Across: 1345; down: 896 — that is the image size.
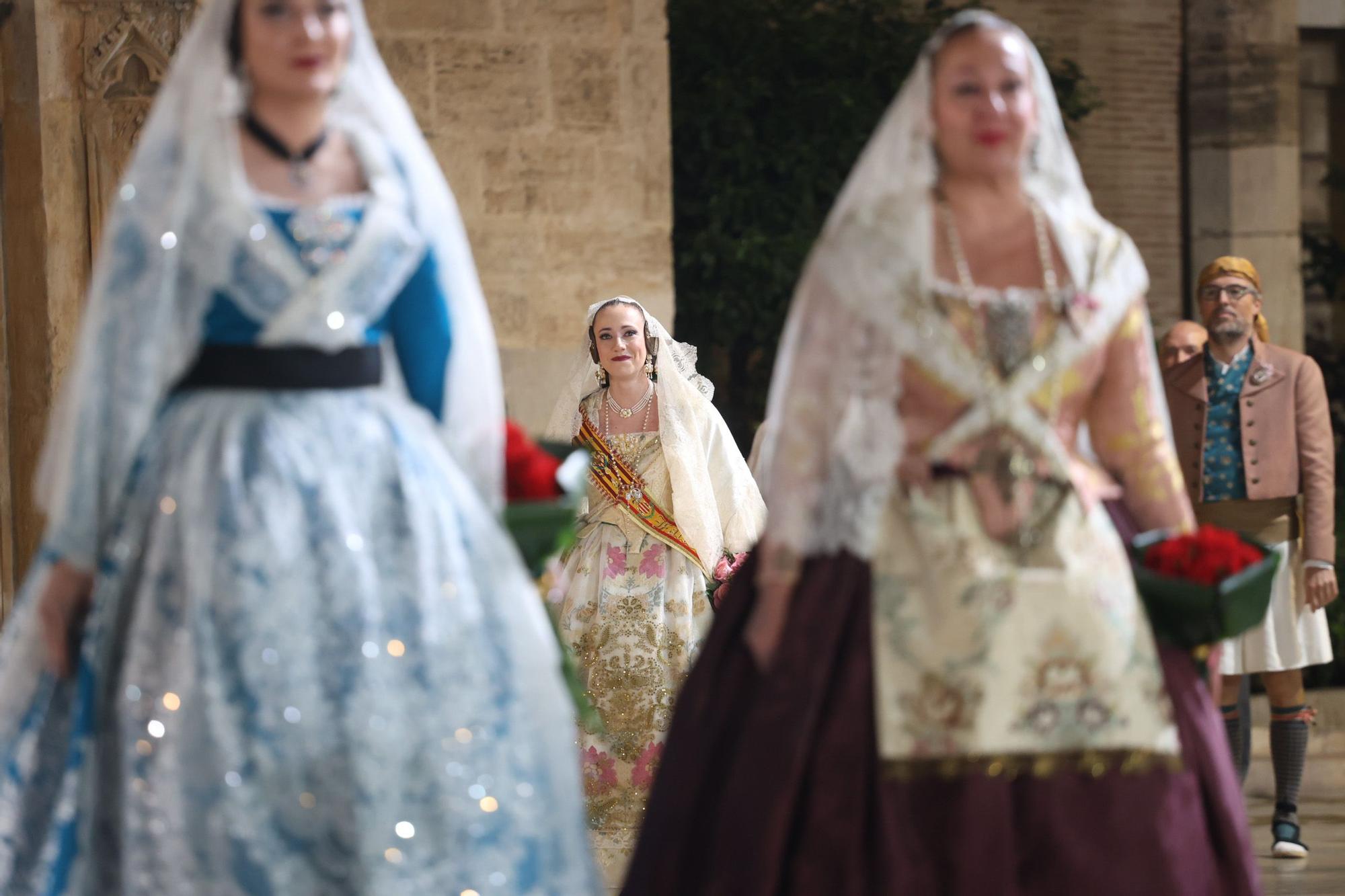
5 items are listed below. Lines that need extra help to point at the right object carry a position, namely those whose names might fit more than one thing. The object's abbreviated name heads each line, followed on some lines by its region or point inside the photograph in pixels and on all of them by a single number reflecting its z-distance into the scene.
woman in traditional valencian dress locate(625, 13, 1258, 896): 5.70
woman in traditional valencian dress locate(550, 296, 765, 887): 11.21
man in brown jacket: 12.06
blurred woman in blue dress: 5.50
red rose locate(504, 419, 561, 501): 6.41
